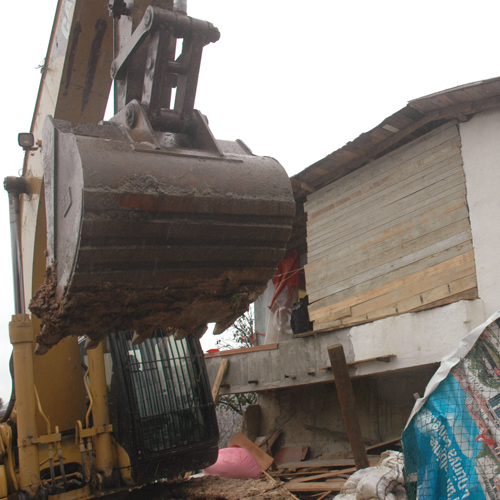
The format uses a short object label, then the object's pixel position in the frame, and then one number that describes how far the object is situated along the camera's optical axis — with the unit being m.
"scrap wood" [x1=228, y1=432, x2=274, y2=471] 9.91
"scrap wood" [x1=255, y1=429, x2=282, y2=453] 11.02
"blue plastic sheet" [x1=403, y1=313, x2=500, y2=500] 3.87
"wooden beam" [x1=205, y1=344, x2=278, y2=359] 9.97
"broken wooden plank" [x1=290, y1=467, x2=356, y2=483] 8.00
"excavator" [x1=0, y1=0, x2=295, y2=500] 2.48
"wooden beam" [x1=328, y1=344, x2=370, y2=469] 6.20
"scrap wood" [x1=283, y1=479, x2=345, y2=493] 7.30
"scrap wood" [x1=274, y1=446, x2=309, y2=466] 10.44
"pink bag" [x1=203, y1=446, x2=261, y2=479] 7.68
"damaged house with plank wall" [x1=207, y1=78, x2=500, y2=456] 7.54
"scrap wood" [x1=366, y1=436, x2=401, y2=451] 8.29
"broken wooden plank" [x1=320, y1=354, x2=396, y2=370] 7.88
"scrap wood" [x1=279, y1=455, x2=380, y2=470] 8.53
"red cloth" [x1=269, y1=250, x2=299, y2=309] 12.55
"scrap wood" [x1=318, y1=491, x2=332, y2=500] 7.02
